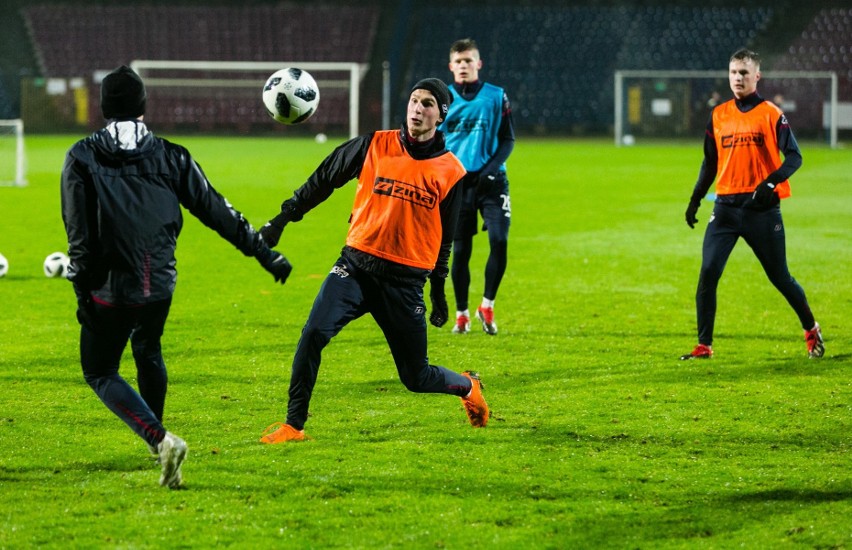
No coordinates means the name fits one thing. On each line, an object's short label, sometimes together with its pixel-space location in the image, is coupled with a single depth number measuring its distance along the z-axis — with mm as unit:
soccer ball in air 14672
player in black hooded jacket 9703
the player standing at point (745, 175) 16172
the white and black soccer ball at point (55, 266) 24078
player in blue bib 18234
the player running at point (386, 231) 11641
